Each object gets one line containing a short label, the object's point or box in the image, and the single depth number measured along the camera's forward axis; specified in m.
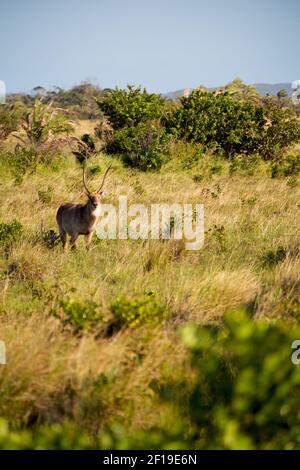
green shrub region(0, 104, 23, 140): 31.22
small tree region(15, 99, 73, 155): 27.94
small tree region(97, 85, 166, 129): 31.70
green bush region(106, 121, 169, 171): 28.03
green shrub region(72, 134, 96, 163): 29.37
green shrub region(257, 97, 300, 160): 32.19
